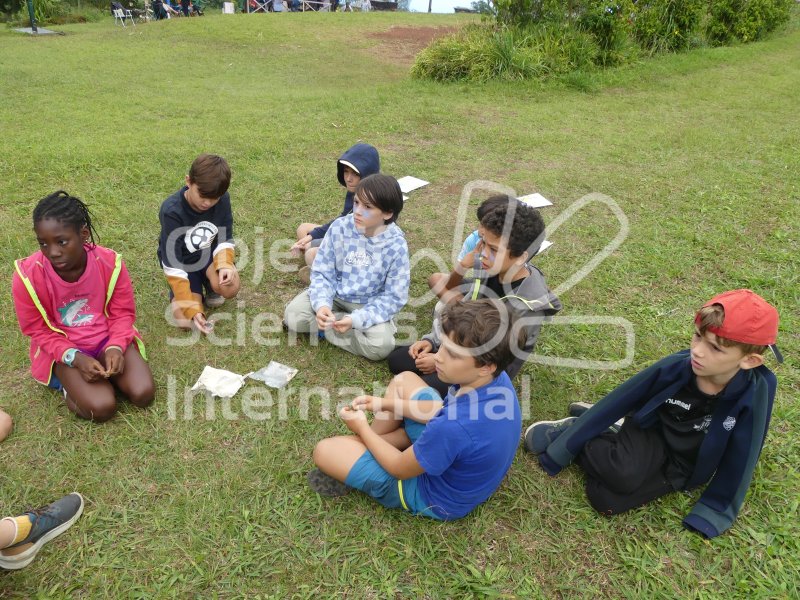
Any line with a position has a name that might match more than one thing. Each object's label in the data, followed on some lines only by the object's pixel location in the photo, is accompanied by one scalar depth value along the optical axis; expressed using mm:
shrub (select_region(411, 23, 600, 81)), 8984
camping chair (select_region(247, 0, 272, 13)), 23312
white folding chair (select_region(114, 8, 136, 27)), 16859
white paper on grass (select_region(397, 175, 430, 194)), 5260
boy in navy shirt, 2938
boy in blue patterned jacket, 2943
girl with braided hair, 2359
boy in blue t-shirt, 1816
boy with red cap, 1986
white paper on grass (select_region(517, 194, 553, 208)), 5078
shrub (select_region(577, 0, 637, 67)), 9070
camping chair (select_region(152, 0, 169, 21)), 18775
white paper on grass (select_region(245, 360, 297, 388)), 2891
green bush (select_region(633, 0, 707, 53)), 9906
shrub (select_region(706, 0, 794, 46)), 11258
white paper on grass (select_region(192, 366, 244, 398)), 2787
